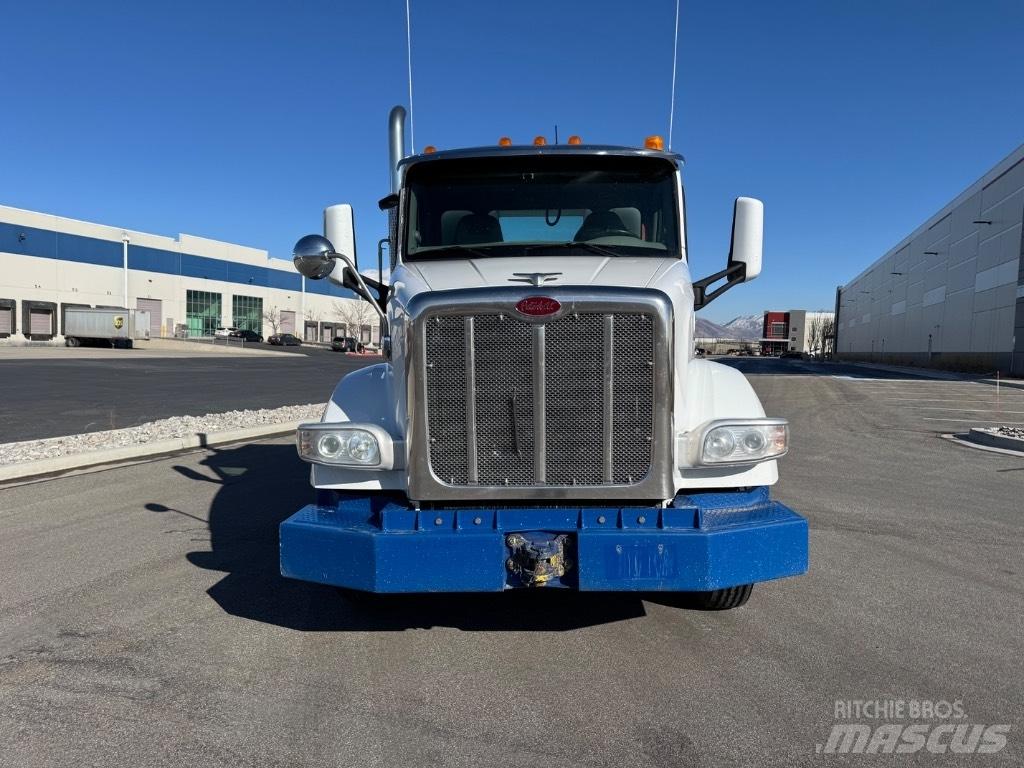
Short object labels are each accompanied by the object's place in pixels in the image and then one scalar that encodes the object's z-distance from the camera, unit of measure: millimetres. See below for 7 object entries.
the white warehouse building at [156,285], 58188
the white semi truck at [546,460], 3230
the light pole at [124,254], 65062
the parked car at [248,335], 71562
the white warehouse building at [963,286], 40281
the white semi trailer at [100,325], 50094
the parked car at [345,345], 65250
